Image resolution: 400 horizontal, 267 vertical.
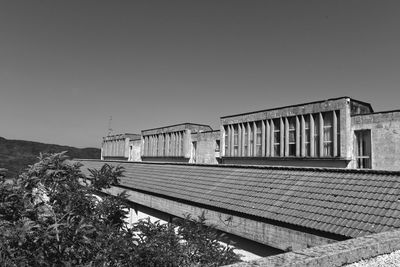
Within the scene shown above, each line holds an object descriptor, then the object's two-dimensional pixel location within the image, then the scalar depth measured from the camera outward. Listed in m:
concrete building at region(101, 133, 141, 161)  46.41
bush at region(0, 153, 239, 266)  3.76
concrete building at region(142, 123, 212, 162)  35.47
